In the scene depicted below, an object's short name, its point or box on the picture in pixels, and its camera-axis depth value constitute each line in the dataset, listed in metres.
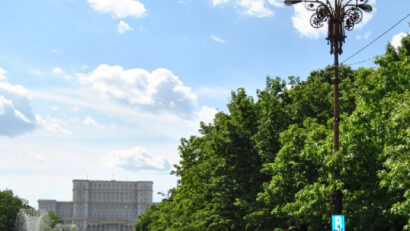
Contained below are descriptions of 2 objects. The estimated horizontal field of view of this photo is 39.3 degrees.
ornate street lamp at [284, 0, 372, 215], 18.36
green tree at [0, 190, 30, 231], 103.95
